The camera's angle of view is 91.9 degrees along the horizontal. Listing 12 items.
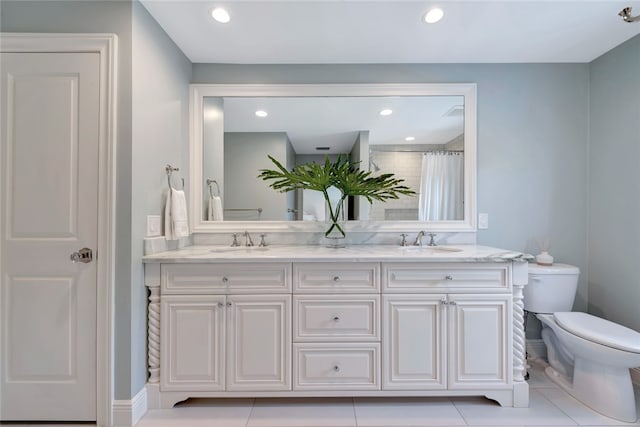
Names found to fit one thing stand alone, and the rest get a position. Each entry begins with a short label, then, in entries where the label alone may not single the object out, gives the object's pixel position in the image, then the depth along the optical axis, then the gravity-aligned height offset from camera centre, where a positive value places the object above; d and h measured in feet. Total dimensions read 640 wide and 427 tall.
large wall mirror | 7.46 +1.59
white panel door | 5.12 -0.57
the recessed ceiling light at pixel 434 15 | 5.57 +3.64
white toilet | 5.23 -2.31
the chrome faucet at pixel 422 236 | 7.25 -0.55
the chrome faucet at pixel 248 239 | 7.29 -0.61
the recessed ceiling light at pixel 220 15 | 5.61 +3.67
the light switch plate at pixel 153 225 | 5.74 -0.22
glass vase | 7.08 -0.22
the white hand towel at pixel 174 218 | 6.12 -0.09
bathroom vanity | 5.57 -2.07
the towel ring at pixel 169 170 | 6.35 +0.91
